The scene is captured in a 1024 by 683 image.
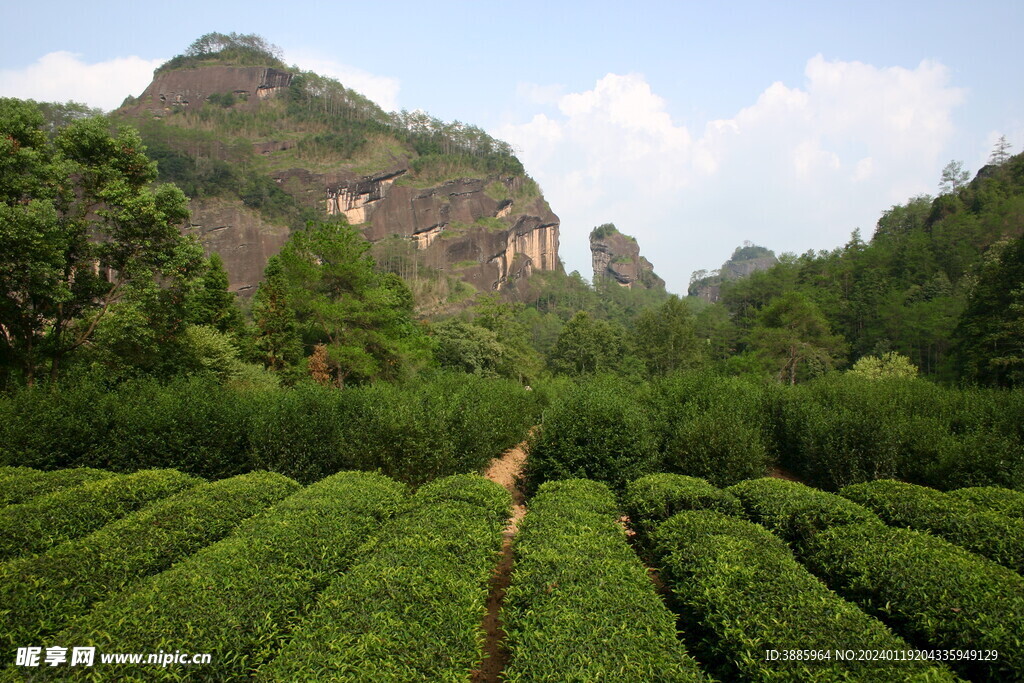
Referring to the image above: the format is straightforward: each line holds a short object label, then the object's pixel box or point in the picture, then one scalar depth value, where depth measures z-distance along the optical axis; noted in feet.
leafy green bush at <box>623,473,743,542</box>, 23.27
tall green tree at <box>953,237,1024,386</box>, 65.10
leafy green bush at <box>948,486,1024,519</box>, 22.85
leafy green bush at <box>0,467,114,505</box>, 25.04
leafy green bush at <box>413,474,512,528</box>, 23.73
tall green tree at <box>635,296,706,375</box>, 130.21
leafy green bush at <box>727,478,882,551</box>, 21.08
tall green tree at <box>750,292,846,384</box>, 108.68
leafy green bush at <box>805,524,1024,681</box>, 13.56
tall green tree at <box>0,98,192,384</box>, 36.70
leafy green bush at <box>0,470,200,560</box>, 19.79
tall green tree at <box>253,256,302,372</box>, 77.46
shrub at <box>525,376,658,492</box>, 31.01
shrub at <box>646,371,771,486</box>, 31.71
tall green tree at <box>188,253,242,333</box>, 76.69
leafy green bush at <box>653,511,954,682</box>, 12.31
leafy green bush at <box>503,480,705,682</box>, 12.20
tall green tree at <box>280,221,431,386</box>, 71.67
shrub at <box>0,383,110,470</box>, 32.32
